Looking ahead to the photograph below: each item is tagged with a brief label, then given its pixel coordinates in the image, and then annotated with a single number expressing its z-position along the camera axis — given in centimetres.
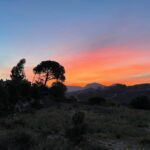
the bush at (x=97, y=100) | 3369
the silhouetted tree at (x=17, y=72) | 2618
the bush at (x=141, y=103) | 2996
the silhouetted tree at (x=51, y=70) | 3598
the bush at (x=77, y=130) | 756
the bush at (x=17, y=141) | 567
